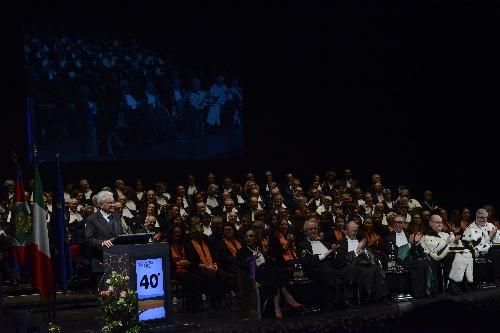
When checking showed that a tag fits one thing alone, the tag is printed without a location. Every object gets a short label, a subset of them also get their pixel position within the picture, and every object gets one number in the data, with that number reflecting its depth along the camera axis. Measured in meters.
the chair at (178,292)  9.67
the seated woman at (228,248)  10.34
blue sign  7.77
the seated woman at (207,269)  9.94
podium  7.67
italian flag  7.63
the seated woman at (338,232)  11.23
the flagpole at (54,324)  7.62
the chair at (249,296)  9.10
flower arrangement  7.14
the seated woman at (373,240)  10.67
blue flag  8.03
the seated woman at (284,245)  9.55
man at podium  8.07
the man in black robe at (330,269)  9.77
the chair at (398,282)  10.59
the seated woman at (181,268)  9.66
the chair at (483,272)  11.71
